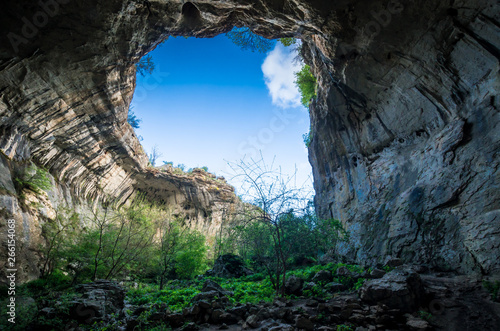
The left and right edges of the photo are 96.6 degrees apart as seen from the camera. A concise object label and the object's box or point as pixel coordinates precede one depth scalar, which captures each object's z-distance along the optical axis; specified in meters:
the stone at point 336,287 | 7.00
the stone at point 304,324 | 4.20
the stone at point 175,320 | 4.93
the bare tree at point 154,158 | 35.79
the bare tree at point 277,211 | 8.30
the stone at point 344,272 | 7.73
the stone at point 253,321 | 4.64
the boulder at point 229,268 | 14.16
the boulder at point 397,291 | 4.60
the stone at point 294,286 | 7.37
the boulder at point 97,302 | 5.03
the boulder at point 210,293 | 6.35
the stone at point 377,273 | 6.75
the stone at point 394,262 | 7.75
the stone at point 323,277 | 8.18
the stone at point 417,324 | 3.73
